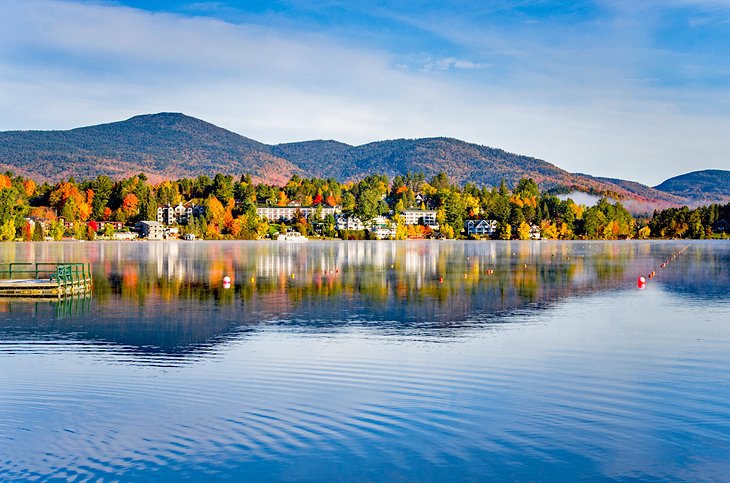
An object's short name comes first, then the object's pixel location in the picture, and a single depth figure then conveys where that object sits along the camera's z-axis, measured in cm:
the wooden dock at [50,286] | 4594
